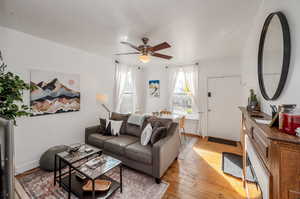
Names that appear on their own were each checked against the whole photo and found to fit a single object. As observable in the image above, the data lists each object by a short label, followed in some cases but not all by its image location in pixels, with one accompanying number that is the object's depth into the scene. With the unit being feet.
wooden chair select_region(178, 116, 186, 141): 11.45
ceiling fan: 7.35
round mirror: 3.13
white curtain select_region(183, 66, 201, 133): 13.99
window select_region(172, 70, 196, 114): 14.83
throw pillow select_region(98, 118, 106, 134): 9.72
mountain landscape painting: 7.98
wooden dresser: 1.97
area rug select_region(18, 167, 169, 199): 5.70
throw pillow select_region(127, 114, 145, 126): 9.44
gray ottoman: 7.43
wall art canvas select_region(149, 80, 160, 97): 16.81
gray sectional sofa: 6.55
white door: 12.36
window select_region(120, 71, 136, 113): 15.15
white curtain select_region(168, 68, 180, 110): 15.40
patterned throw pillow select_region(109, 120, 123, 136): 9.44
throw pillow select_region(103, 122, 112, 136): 9.41
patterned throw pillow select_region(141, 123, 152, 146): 7.67
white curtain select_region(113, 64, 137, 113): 13.78
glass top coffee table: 5.22
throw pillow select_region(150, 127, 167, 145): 7.41
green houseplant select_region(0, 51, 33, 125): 3.05
